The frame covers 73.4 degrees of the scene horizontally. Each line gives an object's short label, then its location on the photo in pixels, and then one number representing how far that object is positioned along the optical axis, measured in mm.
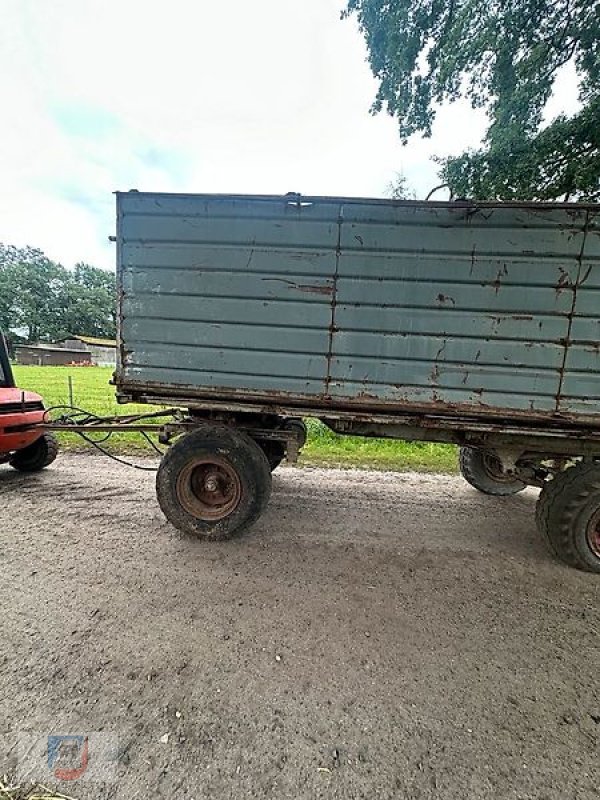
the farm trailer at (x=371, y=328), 3248
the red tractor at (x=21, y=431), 4867
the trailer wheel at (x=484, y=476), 5219
